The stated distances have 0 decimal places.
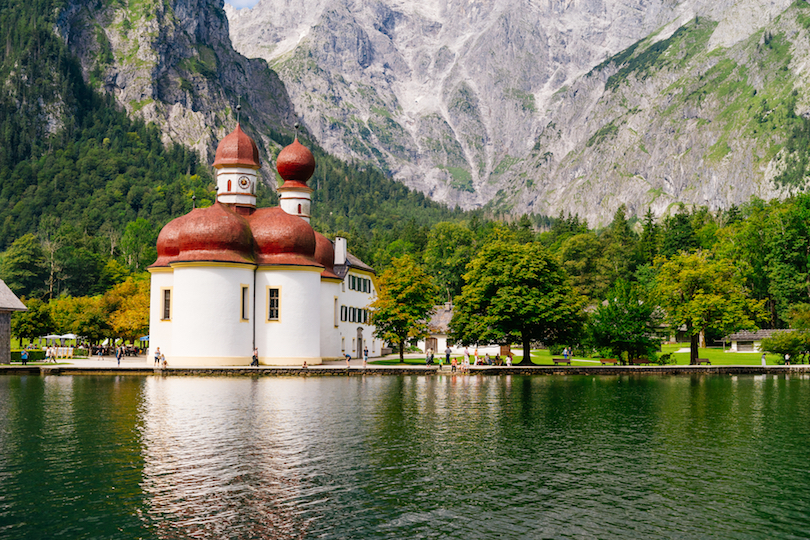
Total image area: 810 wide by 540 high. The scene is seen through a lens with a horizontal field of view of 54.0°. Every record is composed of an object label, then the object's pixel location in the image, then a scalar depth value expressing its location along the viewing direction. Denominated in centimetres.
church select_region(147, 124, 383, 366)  6575
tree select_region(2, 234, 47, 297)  13975
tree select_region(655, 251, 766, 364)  8062
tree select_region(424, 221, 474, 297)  14488
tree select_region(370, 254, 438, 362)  7569
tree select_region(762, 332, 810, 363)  8244
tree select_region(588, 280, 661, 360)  7425
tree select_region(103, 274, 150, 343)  8650
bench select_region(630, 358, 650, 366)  7852
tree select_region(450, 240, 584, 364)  6944
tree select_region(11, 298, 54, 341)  9050
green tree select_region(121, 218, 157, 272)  16775
